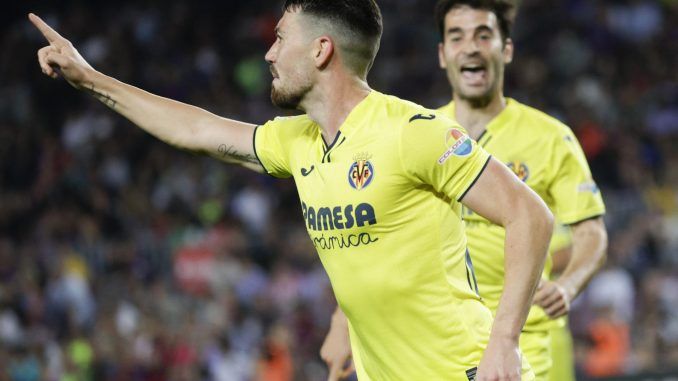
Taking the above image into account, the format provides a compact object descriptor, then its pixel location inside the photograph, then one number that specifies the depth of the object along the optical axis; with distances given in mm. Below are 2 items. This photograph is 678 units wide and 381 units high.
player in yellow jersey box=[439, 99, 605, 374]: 10414
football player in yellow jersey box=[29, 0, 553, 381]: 7109
